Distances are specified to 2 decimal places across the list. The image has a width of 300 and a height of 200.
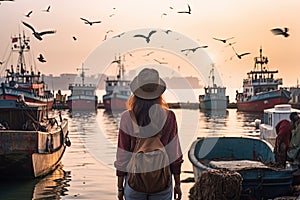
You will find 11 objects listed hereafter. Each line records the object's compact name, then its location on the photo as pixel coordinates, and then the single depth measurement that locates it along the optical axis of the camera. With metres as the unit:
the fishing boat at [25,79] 53.24
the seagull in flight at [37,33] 18.31
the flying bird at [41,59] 18.92
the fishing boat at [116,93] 66.88
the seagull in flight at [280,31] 18.72
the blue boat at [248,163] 9.92
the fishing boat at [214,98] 77.81
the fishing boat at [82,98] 74.38
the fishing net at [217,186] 5.93
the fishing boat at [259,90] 60.08
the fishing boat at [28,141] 14.03
